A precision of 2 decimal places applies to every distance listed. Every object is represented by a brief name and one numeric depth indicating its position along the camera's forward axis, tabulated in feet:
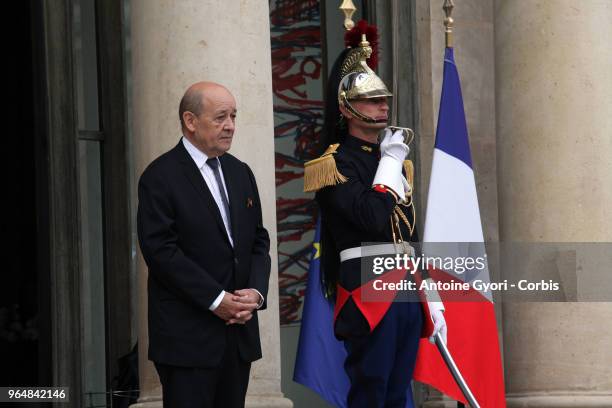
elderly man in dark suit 30.76
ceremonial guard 34.88
